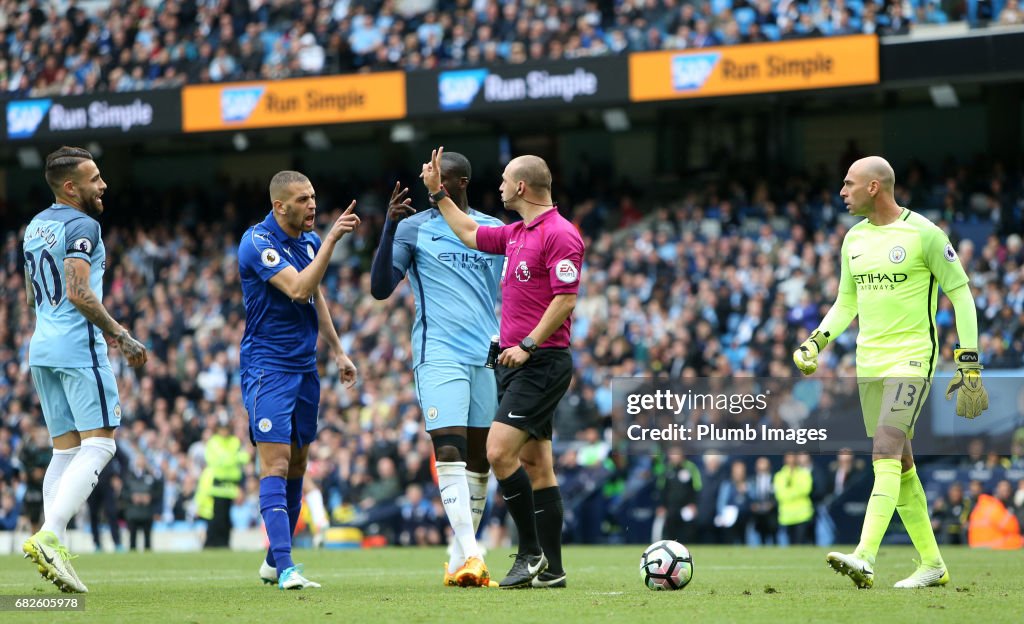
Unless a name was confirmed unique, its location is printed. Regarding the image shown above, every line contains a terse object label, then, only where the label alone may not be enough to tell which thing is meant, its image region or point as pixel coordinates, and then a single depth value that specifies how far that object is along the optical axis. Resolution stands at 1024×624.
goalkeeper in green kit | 14.98
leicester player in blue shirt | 16.08
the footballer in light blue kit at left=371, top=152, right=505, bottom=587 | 16.05
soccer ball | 15.48
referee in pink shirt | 14.96
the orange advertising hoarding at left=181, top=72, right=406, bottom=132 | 48.94
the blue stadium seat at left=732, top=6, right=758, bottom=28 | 45.25
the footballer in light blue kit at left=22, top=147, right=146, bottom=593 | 15.12
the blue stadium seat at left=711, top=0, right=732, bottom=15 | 46.31
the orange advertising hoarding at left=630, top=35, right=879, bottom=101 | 43.00
